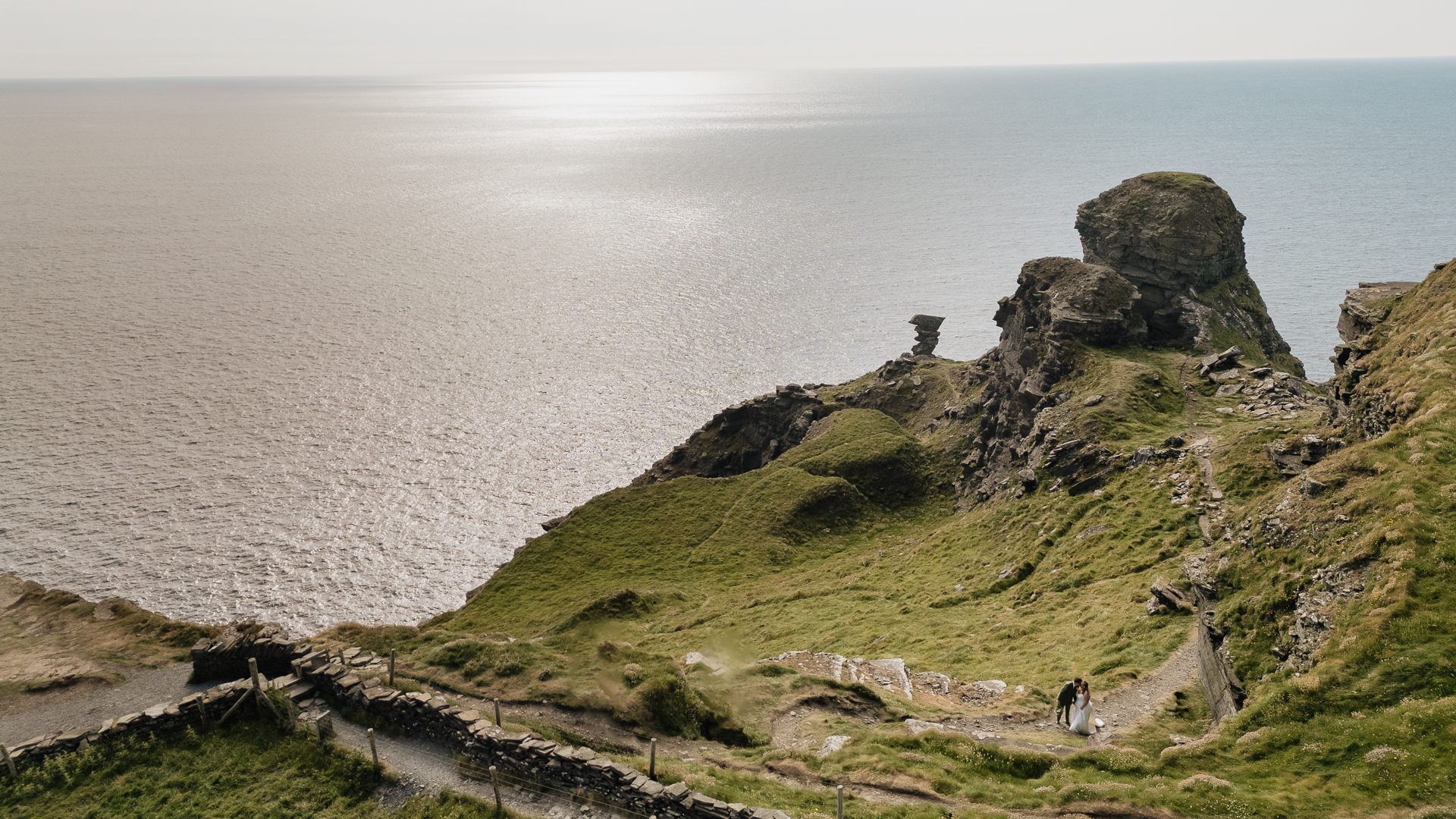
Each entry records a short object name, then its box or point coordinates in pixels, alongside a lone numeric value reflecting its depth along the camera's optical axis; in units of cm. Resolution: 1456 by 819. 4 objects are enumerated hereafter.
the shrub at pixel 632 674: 3947
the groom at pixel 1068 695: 3512
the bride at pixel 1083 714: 3441
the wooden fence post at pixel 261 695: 3606
